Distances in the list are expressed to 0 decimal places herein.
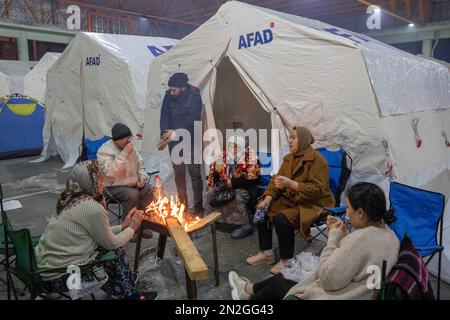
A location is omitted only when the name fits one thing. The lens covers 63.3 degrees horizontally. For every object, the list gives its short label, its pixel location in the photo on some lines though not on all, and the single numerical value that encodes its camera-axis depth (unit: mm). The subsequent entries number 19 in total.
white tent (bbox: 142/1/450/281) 3779
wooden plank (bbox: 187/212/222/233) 3015
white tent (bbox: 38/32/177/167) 6750
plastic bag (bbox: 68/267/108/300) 2312
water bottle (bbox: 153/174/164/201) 3569
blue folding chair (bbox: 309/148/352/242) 3750
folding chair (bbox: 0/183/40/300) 2381
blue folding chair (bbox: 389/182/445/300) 2707
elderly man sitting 3848
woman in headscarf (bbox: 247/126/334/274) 3160
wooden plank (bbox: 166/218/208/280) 2385
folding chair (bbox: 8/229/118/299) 2158
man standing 4555
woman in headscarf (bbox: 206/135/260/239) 4082
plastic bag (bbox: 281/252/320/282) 2934
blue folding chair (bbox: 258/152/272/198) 4148
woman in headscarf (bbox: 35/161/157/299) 2248
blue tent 8811
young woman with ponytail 1774
